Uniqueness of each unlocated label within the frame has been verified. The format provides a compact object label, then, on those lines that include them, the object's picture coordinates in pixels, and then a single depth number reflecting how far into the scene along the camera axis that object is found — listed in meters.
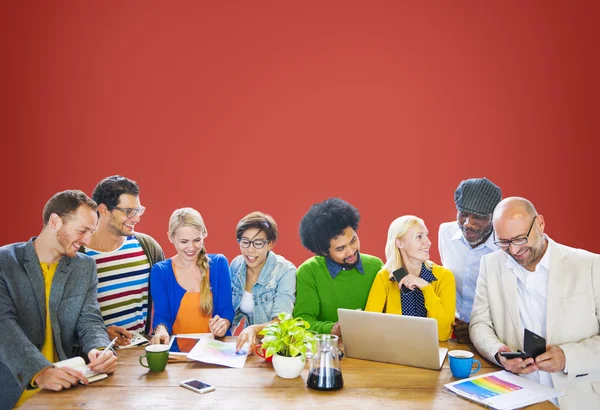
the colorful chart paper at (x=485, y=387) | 1.98
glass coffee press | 2.03
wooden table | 1.91
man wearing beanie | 3.22
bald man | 2.35
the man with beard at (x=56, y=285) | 2.57
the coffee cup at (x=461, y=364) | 2.13
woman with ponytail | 3.00
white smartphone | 2.02
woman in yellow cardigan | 2.83
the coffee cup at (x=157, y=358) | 2.20
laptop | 2.19
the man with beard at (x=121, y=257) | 3.15
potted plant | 2.14
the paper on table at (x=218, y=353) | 2.32
